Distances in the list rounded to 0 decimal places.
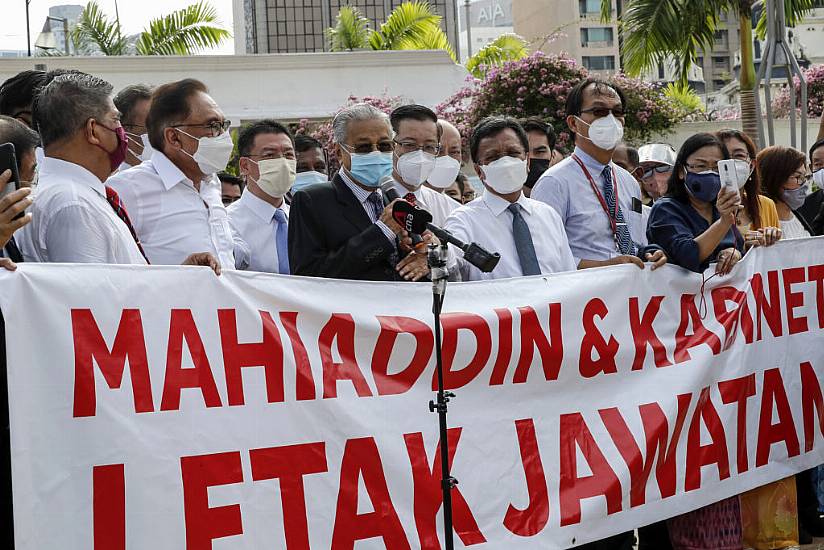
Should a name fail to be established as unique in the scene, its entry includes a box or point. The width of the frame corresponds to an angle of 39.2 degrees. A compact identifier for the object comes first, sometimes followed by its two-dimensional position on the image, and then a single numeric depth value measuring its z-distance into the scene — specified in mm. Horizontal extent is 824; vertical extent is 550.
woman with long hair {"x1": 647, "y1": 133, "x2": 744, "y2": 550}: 5367
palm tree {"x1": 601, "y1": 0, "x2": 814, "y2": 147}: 20031
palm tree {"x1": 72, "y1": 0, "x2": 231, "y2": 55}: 25094
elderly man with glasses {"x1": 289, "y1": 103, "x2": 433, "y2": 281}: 4508
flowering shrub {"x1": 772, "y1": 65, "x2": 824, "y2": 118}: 30688
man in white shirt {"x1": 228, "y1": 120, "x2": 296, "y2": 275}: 5734
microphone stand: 3939
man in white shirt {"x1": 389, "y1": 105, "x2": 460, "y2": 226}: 5184
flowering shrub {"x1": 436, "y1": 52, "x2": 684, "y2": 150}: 19750
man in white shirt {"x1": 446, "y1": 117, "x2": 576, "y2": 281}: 5172
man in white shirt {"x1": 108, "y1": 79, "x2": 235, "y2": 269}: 4645
